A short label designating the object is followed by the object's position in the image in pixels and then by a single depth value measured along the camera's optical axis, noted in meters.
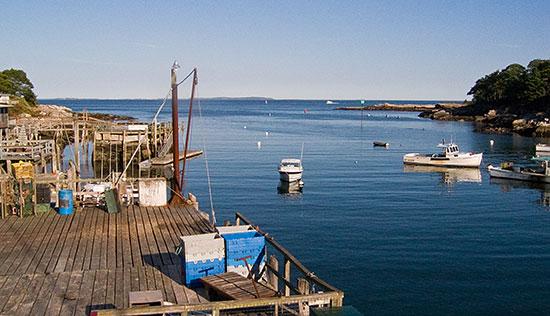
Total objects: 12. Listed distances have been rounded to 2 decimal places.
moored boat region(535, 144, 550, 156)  65.94
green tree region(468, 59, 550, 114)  118.88
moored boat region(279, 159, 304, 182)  44.62
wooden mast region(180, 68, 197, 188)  20.99
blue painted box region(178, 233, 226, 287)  12.06
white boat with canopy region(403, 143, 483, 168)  59.72
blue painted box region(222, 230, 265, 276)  12.28
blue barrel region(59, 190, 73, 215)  19.28
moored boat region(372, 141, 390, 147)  80.69
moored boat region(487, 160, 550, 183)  48.28
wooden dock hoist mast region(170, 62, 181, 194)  21.25
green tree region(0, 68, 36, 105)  110.74
